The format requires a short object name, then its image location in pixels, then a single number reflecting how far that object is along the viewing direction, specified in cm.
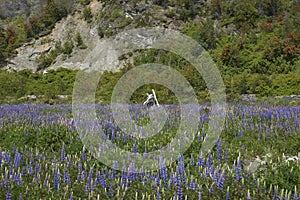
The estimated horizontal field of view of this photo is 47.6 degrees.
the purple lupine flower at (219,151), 461
